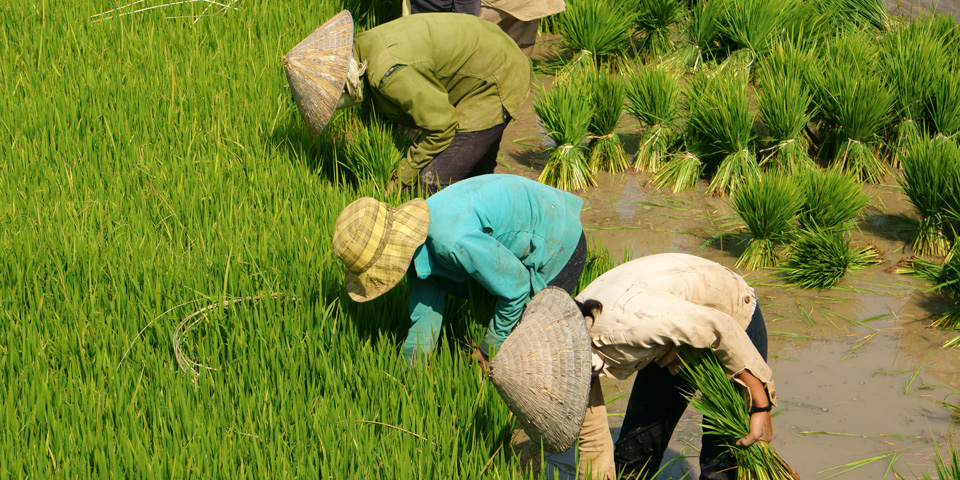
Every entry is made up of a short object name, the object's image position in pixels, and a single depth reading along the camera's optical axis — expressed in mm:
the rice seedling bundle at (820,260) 7441
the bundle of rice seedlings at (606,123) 9352
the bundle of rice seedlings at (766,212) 7645
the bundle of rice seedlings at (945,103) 8617
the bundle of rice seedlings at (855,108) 8719
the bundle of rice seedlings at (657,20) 11172
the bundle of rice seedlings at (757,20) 10305
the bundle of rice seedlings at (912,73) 8922
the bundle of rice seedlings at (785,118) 8766
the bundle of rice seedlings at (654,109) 9383
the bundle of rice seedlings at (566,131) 9055
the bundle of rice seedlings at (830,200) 7684
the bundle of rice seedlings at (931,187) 7578
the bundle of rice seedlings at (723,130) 8836
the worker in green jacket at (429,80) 6836
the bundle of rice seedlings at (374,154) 7754
